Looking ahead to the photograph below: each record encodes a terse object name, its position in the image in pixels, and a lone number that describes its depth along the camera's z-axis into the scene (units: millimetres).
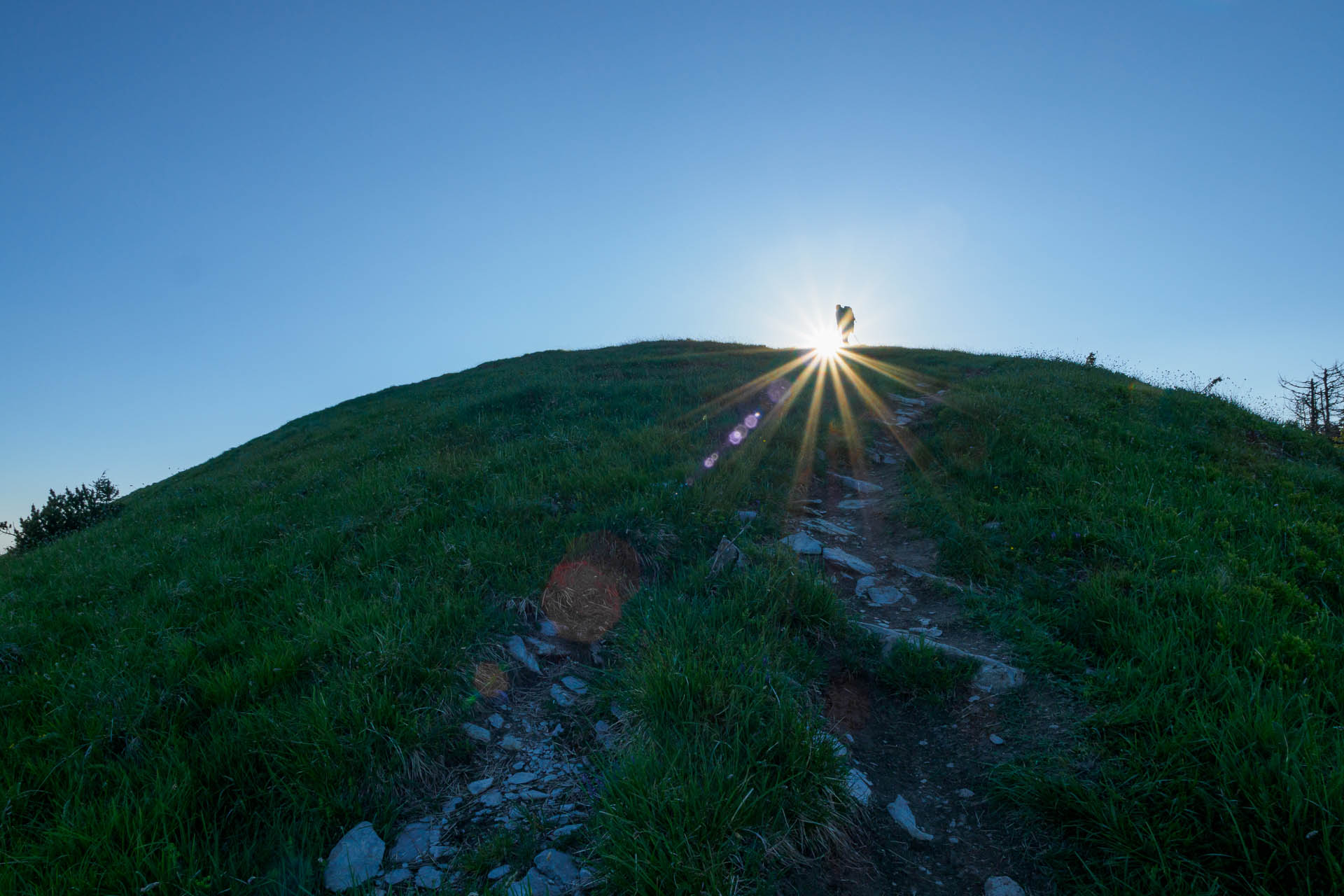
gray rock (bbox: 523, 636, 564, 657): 4578
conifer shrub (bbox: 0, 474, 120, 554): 14336
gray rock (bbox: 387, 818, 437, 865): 2896
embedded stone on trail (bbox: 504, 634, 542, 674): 4395
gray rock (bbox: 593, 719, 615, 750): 3561
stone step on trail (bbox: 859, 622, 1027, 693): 3959
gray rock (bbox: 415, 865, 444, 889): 2734
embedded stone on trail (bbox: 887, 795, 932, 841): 3020
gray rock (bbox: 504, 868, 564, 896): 2625
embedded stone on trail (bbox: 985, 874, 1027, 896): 2660
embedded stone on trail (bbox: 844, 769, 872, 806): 3113
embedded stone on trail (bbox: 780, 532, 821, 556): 6164
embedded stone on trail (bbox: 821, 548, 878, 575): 6041
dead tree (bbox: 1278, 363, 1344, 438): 26281
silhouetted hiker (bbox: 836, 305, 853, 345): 28203
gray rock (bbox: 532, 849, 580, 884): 2703
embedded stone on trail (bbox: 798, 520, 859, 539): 6934
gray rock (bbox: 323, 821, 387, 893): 2746
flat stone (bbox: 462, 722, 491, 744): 3686
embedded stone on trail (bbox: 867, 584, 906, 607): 5441
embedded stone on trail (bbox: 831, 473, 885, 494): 8430
